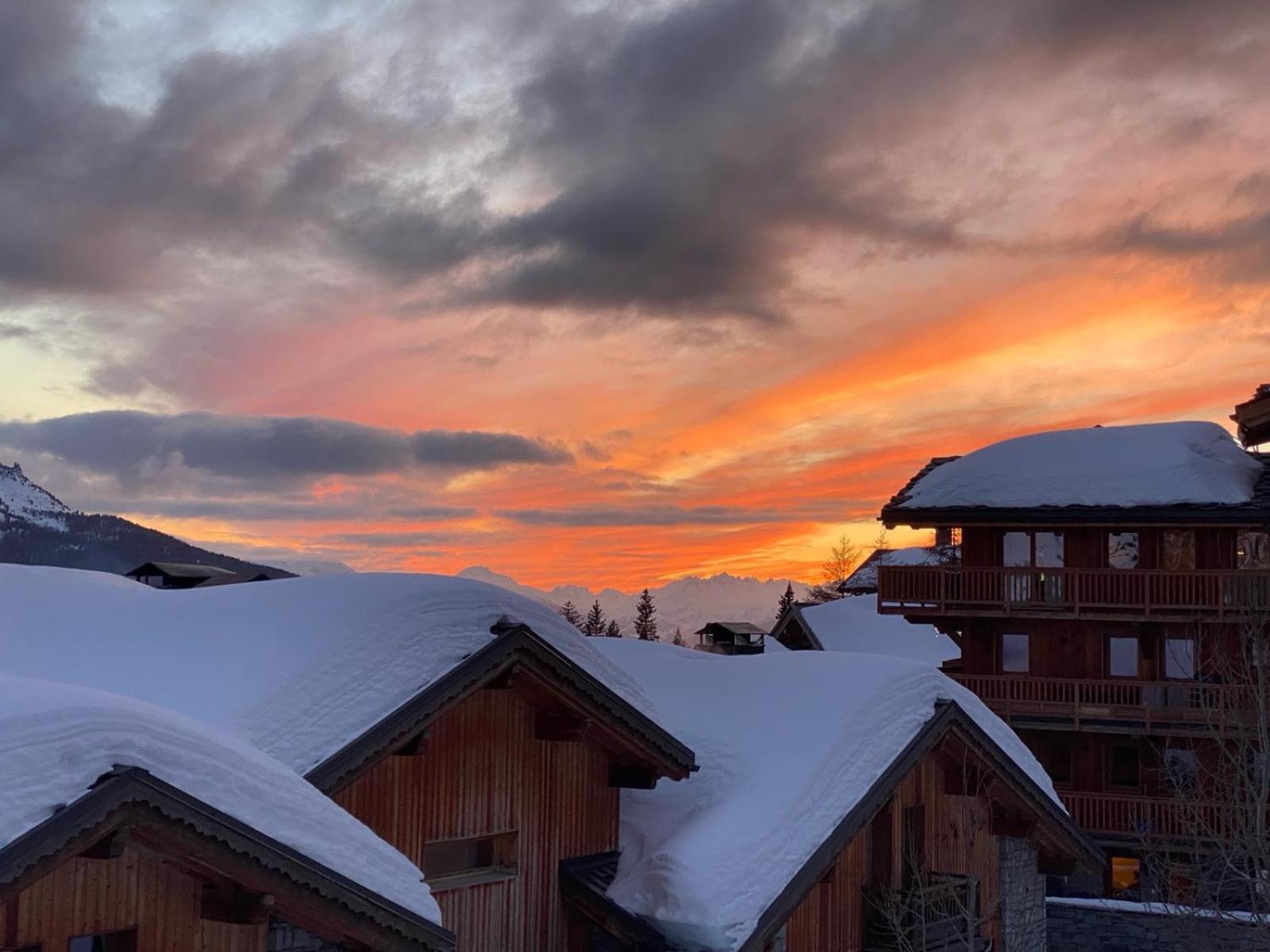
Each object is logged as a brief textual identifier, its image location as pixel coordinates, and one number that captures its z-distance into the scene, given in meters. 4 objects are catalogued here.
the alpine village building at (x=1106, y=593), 34.34
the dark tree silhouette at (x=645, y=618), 101.50
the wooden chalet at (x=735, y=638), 56.53
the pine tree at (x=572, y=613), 103.31
